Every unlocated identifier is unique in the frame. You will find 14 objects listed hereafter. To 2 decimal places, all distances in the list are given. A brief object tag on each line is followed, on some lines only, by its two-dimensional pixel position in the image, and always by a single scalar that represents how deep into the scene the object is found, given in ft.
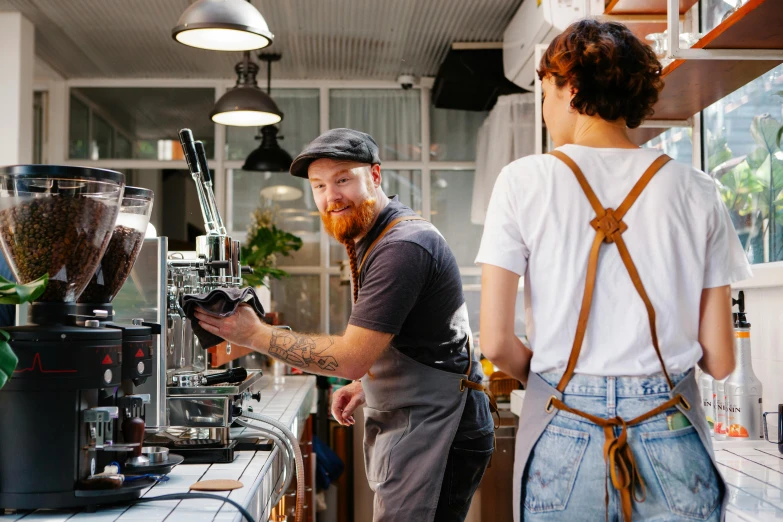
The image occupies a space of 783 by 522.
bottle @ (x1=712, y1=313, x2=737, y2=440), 6.97
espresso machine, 5.61
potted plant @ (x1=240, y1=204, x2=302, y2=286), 16.38
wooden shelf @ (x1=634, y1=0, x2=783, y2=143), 5.57
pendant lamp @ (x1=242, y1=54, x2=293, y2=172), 17.74
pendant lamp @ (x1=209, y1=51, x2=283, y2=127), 14.39
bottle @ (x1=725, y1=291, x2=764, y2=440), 6.84
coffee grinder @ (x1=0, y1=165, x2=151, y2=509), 4.16
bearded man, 5.39
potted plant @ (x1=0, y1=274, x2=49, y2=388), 3.82
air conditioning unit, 11.43
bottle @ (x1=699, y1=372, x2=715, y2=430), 7.48
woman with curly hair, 3.73
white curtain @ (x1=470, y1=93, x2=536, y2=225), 16.75
